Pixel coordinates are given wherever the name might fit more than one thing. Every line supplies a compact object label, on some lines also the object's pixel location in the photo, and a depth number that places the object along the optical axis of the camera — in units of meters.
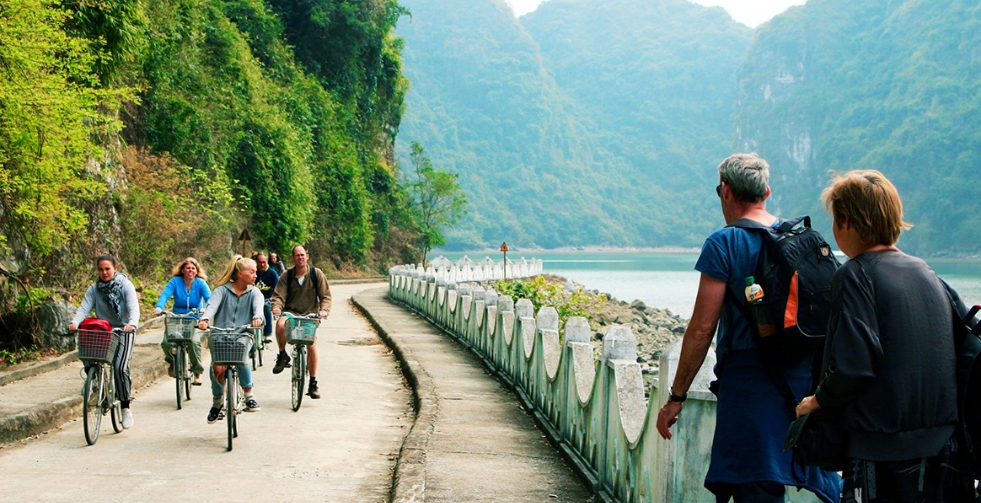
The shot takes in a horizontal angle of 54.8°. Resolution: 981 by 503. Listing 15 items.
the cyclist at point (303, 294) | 11.21
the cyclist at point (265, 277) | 15.91
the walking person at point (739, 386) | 3.84
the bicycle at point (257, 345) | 14.05
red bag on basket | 8.54
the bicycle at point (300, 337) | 10.68
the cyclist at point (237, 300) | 9.66
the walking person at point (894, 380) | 3.22
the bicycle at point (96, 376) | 8.49
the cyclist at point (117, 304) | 9.07
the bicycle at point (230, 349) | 8.73
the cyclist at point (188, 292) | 11.21
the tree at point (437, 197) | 71.12
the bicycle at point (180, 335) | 10.59
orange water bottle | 3.79
